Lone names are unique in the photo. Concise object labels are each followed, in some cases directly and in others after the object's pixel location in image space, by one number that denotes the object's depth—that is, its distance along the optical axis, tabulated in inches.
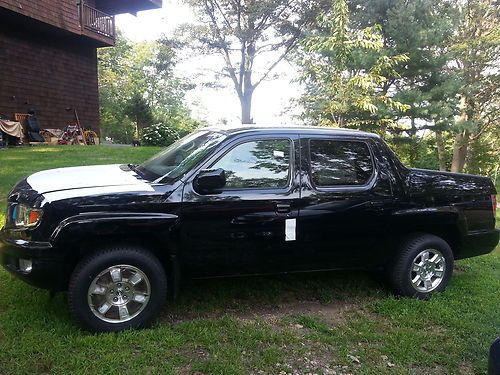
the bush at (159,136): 636.1
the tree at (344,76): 378.6
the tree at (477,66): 624.7
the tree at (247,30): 1066.1
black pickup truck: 132.8
